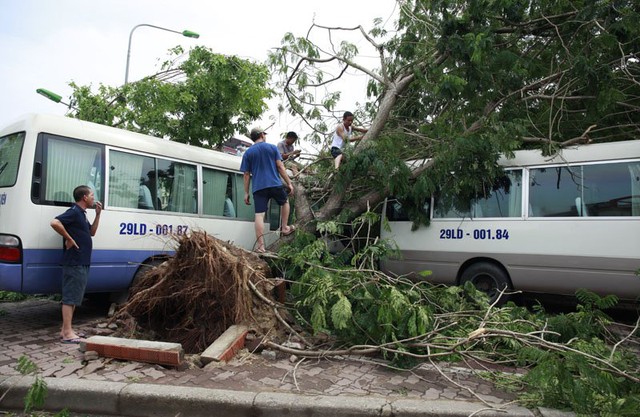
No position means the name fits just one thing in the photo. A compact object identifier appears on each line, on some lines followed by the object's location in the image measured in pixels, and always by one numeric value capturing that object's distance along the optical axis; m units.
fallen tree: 3.52
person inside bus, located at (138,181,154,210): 5.62
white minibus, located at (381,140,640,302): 5.37
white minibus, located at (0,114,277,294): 4.61
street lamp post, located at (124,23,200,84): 11.13
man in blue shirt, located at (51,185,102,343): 4.48
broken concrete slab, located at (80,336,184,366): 3.77
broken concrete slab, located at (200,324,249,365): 3.86
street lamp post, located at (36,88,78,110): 10.27
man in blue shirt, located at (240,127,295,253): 5.76
